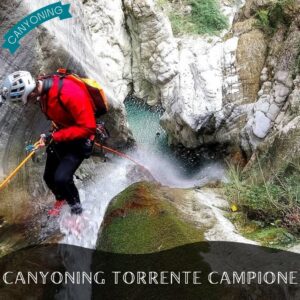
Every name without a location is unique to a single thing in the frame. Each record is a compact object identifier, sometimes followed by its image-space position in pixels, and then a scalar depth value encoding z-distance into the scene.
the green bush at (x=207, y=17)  20.58
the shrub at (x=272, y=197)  5.56
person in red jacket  5.08
